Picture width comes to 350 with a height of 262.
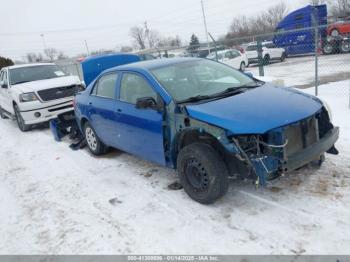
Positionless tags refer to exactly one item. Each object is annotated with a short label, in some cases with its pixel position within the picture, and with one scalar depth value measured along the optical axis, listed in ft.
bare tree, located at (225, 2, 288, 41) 226.79
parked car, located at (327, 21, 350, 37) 67.26
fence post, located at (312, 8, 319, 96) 25.87
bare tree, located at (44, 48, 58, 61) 279.45
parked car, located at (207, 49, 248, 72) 61.98
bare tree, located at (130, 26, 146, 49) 278.67
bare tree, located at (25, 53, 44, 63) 259.70
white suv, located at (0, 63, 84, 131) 28.89
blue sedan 11.37
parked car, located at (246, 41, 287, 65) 72.38
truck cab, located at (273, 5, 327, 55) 73.51
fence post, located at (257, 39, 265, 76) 40.98
